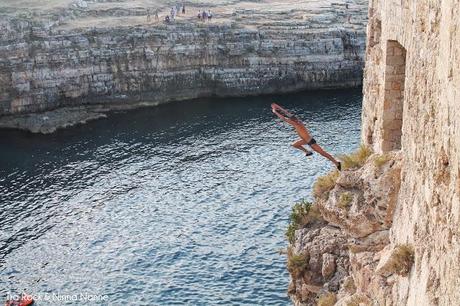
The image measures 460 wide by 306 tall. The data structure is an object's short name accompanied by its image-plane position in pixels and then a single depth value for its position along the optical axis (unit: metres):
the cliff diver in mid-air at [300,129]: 20.27
